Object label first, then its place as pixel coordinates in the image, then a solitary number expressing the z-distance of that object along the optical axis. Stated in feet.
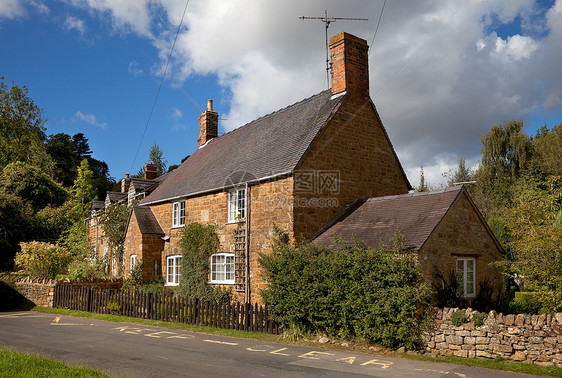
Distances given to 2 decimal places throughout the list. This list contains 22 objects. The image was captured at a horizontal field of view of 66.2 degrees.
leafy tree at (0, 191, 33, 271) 102.78
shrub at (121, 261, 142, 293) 71.15
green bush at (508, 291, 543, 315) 41.89
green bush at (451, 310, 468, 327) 34.04
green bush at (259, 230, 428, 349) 35.83
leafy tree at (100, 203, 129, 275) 84.74
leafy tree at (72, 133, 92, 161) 262.88
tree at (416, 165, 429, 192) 120.03
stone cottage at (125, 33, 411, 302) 52.75
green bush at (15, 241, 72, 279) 76.42
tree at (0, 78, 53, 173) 164.66
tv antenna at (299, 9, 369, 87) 67.10
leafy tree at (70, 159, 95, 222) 166.39
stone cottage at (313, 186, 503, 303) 40.06
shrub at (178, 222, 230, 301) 60.34
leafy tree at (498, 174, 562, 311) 36.83
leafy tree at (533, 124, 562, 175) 136.67
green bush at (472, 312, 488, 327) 33.04
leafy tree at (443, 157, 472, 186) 155.22
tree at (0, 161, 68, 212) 121.29
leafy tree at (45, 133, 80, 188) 220.23
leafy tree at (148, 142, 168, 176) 246.06
